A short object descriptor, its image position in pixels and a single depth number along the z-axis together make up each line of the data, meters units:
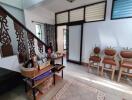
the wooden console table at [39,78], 1.55
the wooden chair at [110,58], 2.52
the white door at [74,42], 3.68
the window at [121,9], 2.56
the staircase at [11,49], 1.60
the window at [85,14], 3.05
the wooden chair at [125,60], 2.29
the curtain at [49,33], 3.97
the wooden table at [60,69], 2.18
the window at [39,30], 3.74
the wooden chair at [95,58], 2.81
